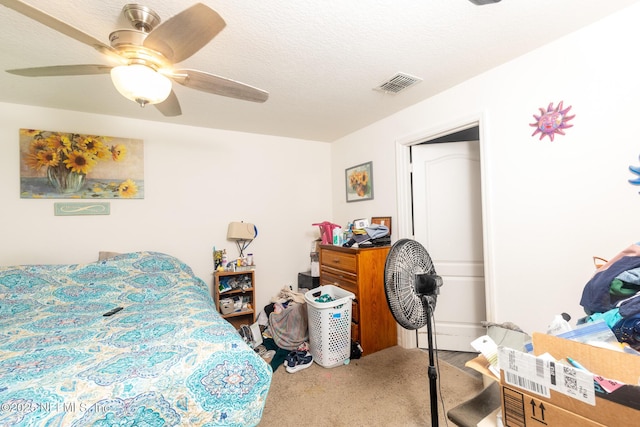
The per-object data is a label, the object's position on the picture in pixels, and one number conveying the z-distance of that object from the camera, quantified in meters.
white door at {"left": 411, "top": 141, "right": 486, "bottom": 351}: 2.31
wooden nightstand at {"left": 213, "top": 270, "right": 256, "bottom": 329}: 2.70
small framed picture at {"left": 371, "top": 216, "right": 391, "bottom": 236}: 2.64
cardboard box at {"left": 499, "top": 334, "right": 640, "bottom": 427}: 0.52
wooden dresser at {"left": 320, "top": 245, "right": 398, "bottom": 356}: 2.36
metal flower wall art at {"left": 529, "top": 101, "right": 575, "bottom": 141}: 1.51
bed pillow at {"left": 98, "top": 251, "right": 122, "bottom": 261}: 2.31
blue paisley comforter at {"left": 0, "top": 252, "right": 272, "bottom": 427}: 0.87
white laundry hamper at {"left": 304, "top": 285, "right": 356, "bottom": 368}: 2.15
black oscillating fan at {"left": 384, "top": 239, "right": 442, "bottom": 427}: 1.20
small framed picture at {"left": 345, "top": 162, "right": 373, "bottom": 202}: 2.88
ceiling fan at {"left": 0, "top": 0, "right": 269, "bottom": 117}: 0.96
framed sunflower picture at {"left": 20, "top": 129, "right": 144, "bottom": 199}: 2.23
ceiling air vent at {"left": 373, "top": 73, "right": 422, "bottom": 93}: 1.91
